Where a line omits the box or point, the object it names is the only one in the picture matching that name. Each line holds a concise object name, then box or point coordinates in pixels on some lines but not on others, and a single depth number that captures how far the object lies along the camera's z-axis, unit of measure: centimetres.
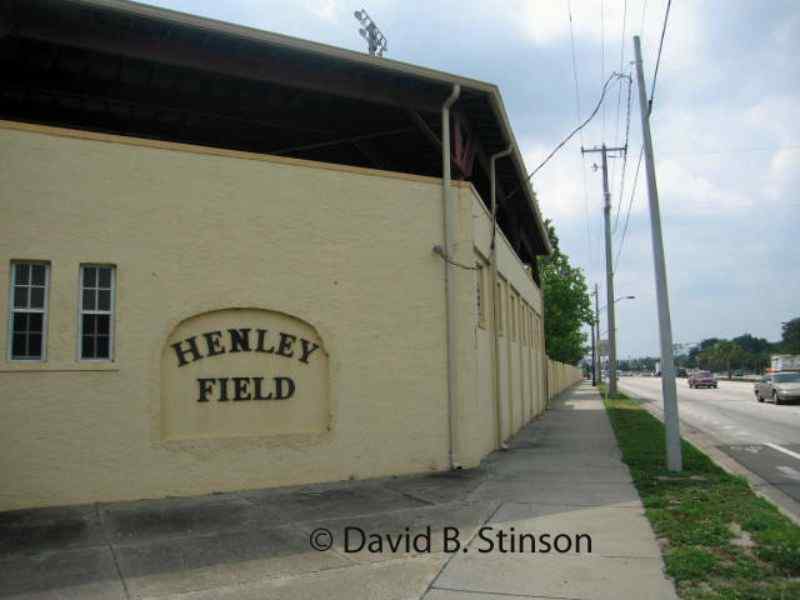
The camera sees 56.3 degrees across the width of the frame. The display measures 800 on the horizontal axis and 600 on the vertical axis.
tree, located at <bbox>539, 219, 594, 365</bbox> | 4325
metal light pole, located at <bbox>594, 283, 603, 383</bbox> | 6258
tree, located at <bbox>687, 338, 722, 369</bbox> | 16794
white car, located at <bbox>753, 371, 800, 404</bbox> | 2896
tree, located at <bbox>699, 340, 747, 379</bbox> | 11581
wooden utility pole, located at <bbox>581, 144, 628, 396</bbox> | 3616
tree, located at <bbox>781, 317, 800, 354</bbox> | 10619
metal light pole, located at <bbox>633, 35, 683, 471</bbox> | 1099
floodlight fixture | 2503
